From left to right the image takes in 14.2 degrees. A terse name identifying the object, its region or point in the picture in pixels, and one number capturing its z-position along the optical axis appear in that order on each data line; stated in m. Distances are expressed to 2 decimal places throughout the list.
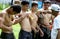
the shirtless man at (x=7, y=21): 4.41
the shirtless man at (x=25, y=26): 5.12
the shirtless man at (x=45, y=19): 6.03
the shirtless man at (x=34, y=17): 5.59
